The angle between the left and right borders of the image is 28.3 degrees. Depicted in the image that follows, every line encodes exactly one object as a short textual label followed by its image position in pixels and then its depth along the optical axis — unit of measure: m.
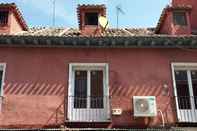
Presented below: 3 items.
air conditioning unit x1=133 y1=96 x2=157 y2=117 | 13.50
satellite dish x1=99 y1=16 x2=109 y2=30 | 16.12
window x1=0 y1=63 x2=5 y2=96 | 14.23
